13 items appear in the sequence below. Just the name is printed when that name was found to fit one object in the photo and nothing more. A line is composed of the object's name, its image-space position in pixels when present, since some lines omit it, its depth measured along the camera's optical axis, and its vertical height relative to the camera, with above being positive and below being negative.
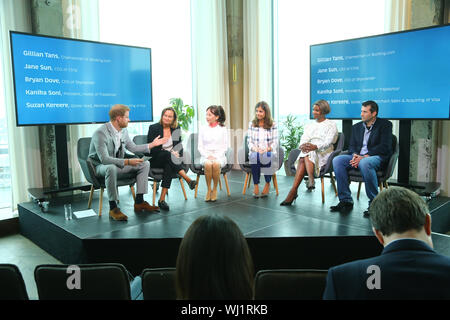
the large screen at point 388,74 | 4.08 +0.48
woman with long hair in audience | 0.95 -0.37
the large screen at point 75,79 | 4.14 +0.49
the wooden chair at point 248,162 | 4.56 -0.55
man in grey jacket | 3.72 -0.39
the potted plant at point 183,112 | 6.19 +0.11
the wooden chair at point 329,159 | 4.15 -0.50
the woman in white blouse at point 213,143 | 4.50 -0.30
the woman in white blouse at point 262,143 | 4.53 -0.31
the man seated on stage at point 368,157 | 3.79 -0.43
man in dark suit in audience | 1.07 -0.44
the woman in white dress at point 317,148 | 4.21 -0.36
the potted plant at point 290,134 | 6.30 -0.29
